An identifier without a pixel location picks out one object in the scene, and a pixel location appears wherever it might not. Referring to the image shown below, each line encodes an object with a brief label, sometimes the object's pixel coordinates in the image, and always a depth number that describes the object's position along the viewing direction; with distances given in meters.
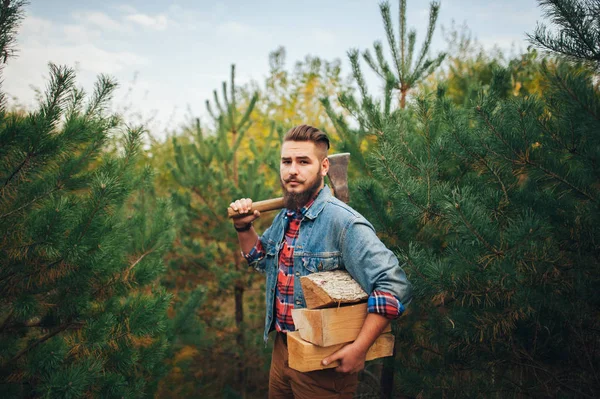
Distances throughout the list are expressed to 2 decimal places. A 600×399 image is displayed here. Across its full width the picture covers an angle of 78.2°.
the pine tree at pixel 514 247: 1.59
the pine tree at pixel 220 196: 5.83
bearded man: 1.76
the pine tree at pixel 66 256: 1.98
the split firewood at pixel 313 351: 1.71
